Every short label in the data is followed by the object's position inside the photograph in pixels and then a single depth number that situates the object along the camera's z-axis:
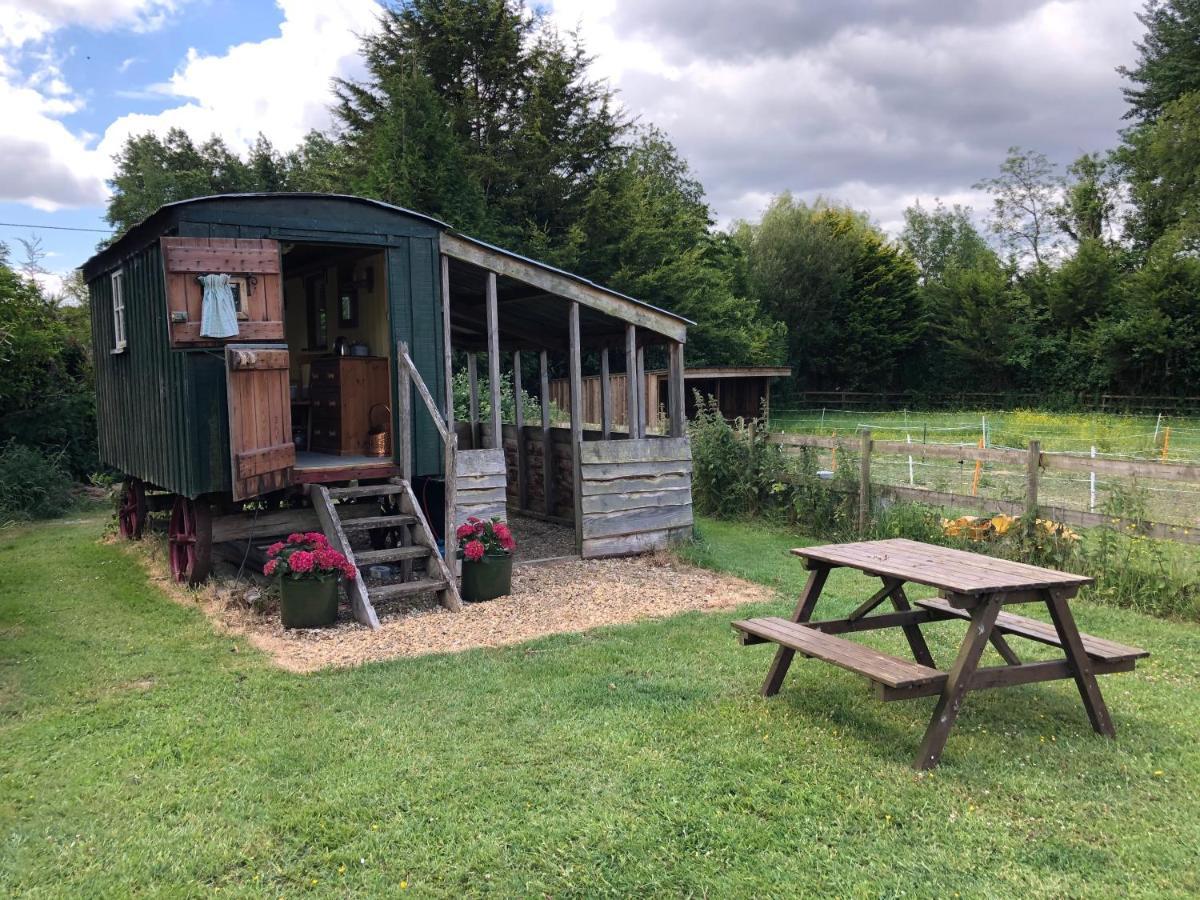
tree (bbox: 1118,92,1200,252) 30.94
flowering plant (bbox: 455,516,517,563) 7.21
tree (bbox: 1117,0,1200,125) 34.16
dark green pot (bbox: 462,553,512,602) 7.12
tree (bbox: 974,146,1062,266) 39.81
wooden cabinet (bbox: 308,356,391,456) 8.31
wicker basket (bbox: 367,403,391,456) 8.30
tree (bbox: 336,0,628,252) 24.97
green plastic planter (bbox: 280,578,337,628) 6.21
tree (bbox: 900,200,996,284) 53.06
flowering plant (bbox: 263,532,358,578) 6.15
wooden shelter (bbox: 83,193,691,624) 6.74
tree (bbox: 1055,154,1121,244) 36.28
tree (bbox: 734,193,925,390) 37.28
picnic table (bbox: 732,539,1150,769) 3.81
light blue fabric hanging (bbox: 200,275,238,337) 6.41
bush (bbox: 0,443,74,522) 12.05
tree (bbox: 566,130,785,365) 25.42
